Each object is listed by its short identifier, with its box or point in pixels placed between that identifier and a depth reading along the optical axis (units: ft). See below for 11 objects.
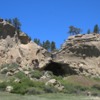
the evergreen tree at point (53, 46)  433.73
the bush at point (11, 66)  220.88
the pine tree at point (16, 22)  301.90
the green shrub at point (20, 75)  179.67
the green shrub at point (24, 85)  129.43
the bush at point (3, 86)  135.50
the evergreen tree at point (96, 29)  398.01
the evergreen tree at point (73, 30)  415.64
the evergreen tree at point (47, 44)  425.85
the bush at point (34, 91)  129.59
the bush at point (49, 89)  140.26
